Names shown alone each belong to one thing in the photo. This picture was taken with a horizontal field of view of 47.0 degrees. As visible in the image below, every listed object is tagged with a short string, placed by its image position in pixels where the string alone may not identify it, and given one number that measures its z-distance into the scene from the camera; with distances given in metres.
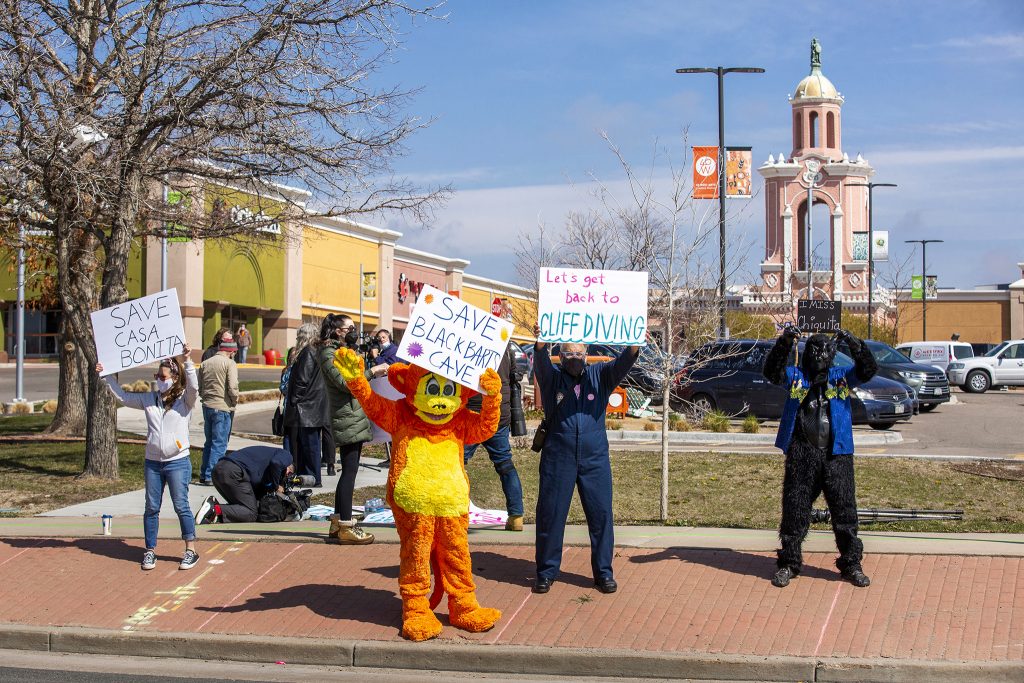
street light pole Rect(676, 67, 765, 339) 19.08
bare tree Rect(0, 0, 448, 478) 13.30
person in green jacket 9.41
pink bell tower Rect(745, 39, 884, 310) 71.00
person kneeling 10.82
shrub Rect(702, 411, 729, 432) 19.59
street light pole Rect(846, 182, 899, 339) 47.47
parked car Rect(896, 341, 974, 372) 36.09
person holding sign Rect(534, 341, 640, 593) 8.05
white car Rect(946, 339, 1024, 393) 34.97
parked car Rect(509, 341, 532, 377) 35.22
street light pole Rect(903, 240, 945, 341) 57.19
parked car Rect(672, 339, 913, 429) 20.50
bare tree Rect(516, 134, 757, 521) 11.13
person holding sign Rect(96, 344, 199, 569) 8.99
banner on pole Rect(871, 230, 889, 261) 50.31
